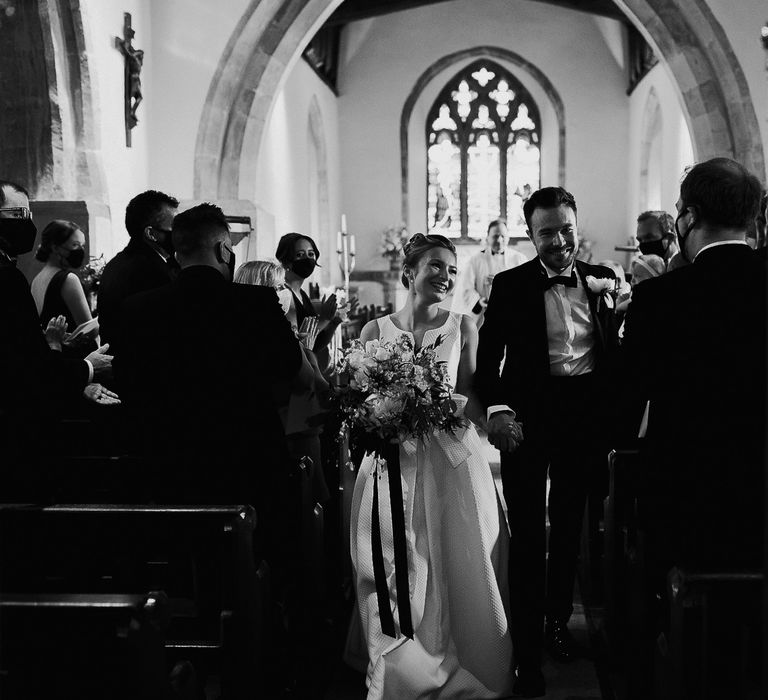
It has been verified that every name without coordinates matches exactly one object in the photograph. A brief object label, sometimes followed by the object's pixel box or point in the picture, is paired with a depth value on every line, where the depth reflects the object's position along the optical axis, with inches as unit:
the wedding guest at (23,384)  82.2
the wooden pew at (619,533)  109.0
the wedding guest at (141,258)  131.3
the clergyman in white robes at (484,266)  362.9
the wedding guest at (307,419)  114.0
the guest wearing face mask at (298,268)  162.4
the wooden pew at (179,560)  77.9
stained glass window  637.9
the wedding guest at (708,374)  74.9
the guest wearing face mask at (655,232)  173.9
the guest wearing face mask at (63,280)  166.2
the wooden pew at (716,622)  60.4
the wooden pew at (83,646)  58.6
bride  110.7
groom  116.0
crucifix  274.5
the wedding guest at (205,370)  93.7
